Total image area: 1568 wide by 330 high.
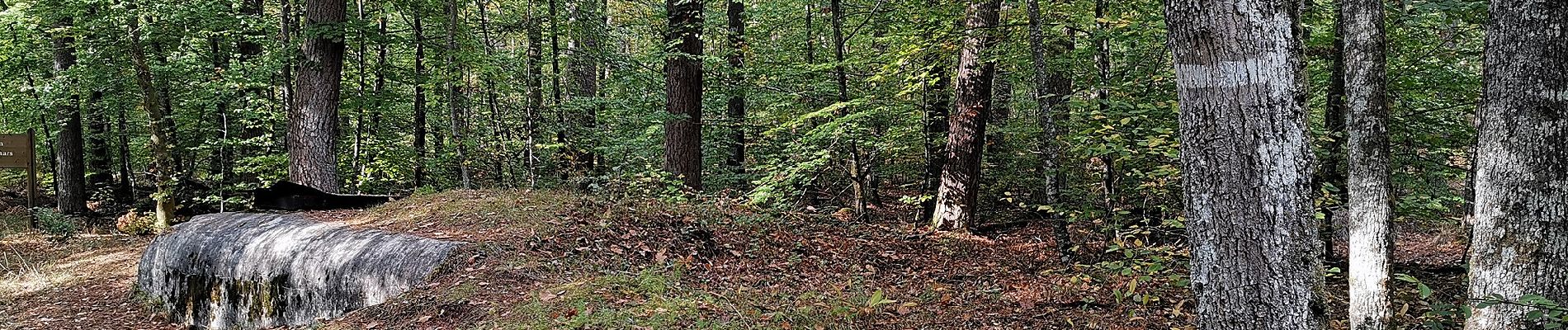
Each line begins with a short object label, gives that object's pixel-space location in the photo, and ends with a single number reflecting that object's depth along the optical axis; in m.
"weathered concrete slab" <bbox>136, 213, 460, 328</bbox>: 6.44
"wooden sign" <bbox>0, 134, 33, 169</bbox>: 14.16
